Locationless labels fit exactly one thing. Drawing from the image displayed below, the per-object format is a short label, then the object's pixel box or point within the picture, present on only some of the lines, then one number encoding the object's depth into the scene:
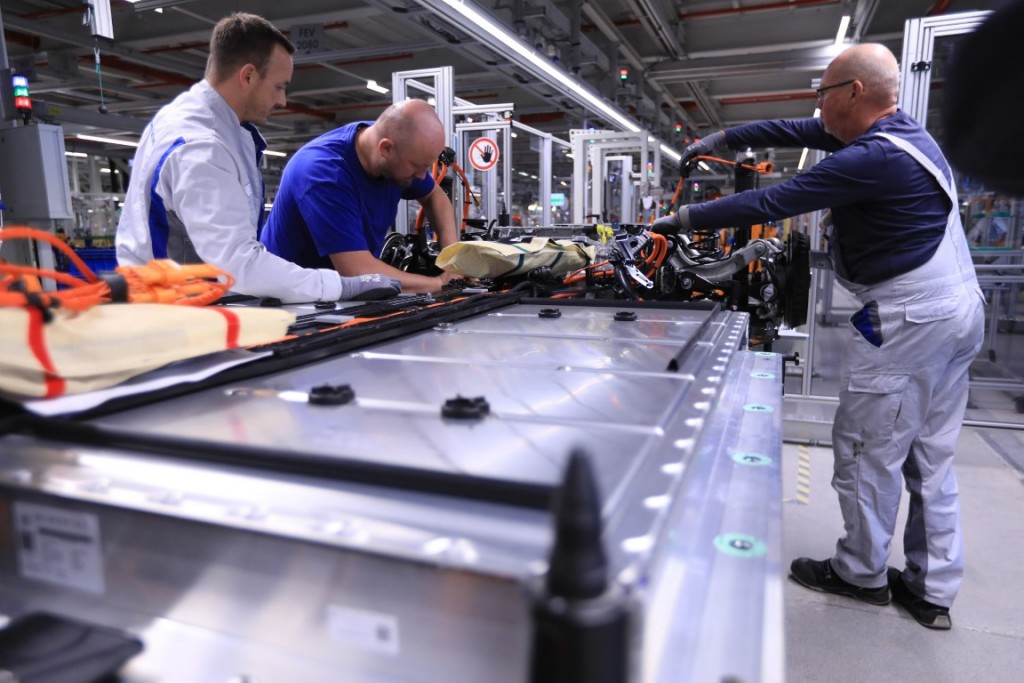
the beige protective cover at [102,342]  0.75
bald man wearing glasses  2.31
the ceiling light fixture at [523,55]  4.03
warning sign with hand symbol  7.13
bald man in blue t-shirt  2.46
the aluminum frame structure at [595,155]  9.76
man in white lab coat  1.76
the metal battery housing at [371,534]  0.52
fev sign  7.62
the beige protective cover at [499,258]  2.15
